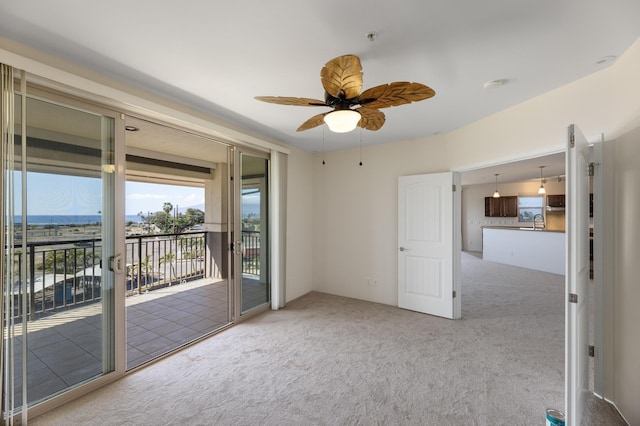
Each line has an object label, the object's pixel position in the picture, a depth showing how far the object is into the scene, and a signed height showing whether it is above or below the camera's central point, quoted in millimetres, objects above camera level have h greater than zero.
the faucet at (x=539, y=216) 9192 -173
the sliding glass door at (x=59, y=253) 1838 -292
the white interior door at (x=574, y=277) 1672 -414
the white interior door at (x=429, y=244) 3709 -443
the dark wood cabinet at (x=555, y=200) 8492 +357
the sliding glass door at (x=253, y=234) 3686 -298
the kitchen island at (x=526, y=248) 6555 -944
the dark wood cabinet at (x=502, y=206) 9547 +207
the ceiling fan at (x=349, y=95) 1565 +746
